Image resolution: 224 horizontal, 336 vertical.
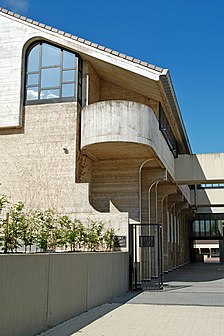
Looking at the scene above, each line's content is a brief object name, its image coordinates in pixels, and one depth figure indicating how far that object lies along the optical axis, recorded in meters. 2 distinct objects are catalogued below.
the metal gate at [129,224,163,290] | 16.34
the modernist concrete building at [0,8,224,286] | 16.83
